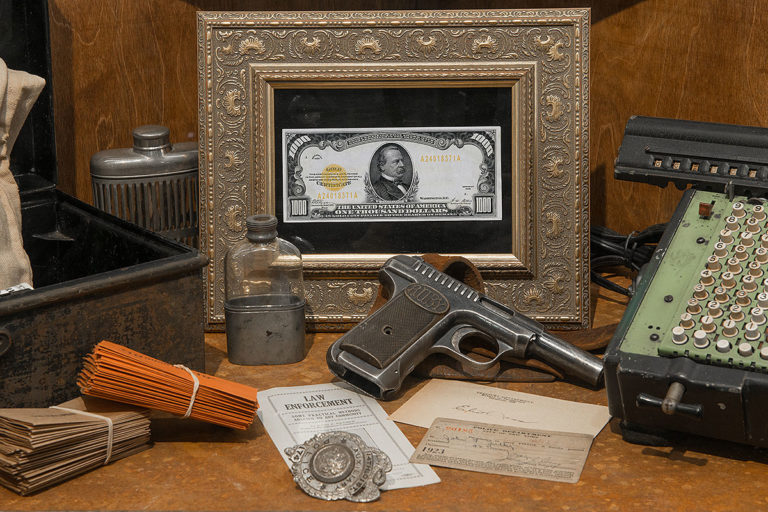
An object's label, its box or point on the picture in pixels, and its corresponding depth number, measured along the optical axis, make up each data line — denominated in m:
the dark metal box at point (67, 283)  1.15
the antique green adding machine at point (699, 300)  1.13
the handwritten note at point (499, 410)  1.20
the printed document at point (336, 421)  1.15
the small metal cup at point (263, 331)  1.27
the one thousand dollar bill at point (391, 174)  1.32
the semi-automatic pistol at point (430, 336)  1.23
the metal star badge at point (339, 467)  1.12
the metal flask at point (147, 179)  1.33
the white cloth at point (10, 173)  1.26
